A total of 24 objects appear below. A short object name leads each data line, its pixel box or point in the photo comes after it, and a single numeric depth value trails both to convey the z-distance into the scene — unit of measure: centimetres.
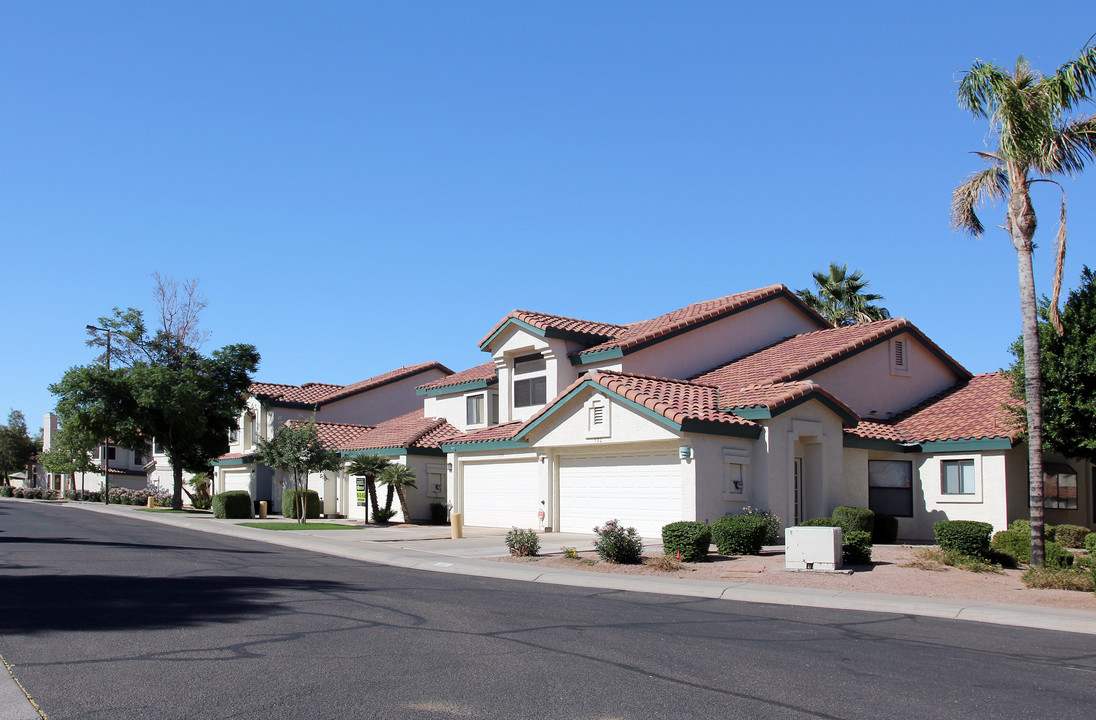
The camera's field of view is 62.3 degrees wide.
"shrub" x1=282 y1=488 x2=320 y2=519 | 3672
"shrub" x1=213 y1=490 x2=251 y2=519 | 3738
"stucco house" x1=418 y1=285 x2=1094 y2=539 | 2381
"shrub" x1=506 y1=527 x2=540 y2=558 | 2019
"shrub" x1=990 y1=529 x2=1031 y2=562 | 1853
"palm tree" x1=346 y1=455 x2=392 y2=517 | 3303
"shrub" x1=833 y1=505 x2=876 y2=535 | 2266
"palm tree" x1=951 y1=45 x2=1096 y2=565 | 1702
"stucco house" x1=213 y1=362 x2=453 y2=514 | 4412
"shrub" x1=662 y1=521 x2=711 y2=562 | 1909
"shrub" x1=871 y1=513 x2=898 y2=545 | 2473
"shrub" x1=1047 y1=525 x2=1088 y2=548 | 2241
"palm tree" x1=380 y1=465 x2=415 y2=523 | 3231
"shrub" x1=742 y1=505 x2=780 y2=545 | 2227
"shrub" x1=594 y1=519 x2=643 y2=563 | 1872
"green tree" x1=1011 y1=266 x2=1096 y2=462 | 2131
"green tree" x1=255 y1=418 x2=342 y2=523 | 3195
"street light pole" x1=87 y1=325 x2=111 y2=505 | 5702
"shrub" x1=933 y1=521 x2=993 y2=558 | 1798
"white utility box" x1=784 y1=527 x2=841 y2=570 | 1725
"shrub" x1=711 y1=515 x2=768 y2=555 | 2016
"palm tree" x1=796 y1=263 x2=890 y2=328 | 4078
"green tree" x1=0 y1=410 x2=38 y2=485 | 9069
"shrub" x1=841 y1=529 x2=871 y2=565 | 1839
